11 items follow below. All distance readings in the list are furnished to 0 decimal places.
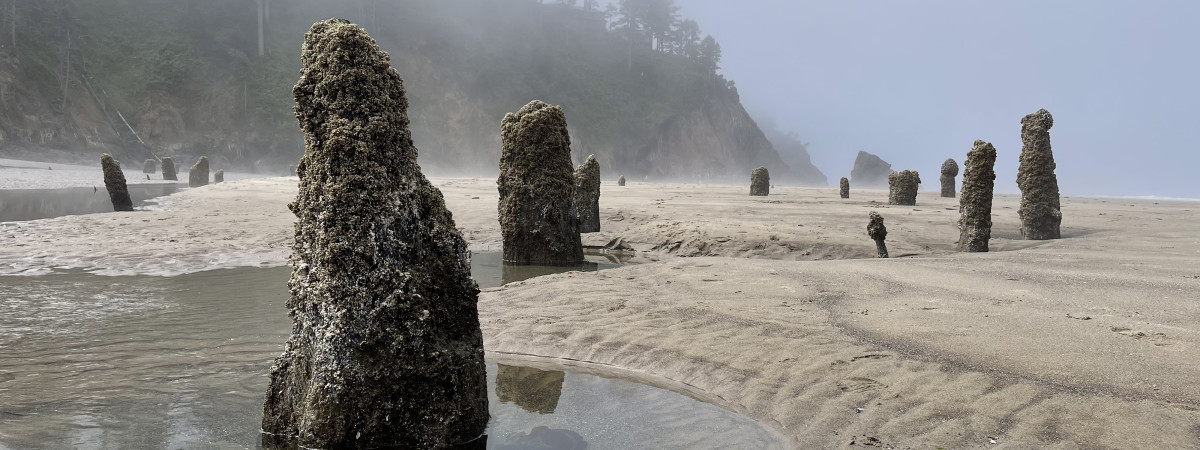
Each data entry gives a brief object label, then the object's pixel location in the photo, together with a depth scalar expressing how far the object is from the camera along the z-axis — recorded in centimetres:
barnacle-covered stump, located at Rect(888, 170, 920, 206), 2138
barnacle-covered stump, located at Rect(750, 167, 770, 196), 2628
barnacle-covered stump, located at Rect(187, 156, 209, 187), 3272
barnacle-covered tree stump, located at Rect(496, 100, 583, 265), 1079
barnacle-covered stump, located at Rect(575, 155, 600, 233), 1457
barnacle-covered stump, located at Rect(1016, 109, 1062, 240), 1293
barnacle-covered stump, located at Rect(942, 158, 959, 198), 2720
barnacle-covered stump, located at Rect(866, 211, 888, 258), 1084
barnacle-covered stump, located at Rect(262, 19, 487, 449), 351
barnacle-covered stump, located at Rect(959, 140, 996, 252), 1113
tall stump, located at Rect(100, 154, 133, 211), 1702
